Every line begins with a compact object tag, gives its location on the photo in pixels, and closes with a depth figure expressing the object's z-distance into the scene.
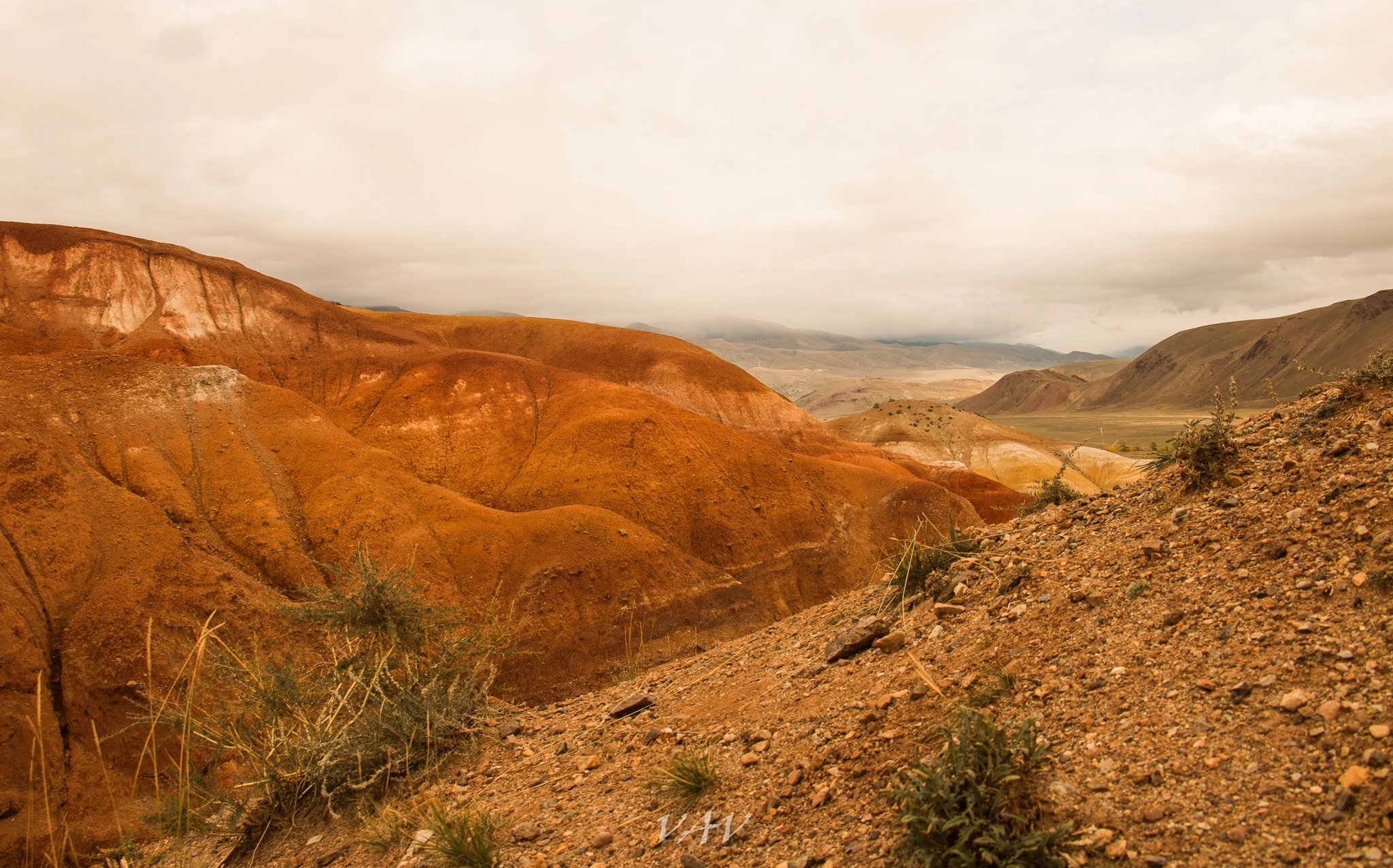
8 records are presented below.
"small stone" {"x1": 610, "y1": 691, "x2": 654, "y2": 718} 6.79
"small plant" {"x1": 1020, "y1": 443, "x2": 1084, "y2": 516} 8.12
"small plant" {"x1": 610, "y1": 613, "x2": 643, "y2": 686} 23.89
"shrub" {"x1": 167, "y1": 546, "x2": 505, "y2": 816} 6.15
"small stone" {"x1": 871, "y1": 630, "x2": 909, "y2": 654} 5.57
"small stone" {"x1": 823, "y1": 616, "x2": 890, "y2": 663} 5.93
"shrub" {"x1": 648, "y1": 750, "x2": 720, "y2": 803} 4.73
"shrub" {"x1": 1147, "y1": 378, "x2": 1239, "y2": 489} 5.28
